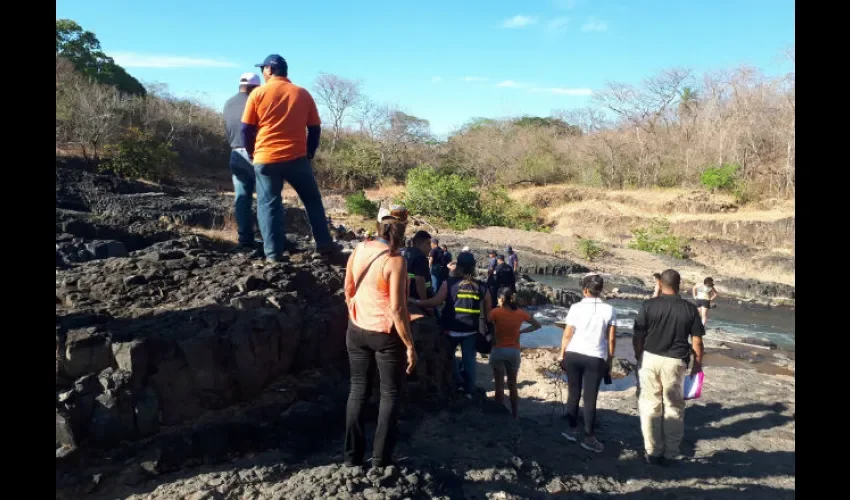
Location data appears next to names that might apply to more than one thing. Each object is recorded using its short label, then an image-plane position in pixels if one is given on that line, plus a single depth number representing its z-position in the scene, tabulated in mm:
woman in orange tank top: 3363
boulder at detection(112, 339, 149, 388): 3572
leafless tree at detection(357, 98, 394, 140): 40031
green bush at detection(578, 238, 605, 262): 24188
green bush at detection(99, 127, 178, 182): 19359
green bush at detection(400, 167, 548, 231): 29344
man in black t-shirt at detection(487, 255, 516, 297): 9891
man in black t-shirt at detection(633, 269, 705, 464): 4902
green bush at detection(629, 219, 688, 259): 25031
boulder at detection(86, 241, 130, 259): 6090
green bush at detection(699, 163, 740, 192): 30891
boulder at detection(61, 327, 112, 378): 3537
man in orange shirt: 4863
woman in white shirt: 5070
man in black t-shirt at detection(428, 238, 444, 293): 7777
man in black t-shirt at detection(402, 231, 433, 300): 5410
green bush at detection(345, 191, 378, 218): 26734
